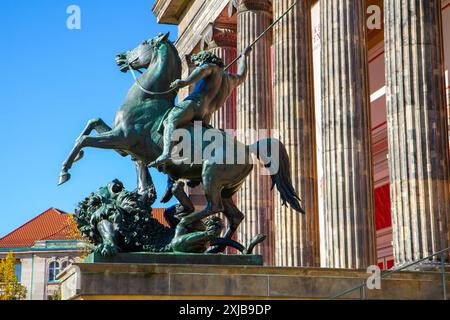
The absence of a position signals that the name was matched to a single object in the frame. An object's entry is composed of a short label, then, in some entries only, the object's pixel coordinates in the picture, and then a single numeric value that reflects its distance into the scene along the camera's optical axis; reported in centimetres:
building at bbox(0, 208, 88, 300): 9300
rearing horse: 1473
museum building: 2039
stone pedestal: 1355
